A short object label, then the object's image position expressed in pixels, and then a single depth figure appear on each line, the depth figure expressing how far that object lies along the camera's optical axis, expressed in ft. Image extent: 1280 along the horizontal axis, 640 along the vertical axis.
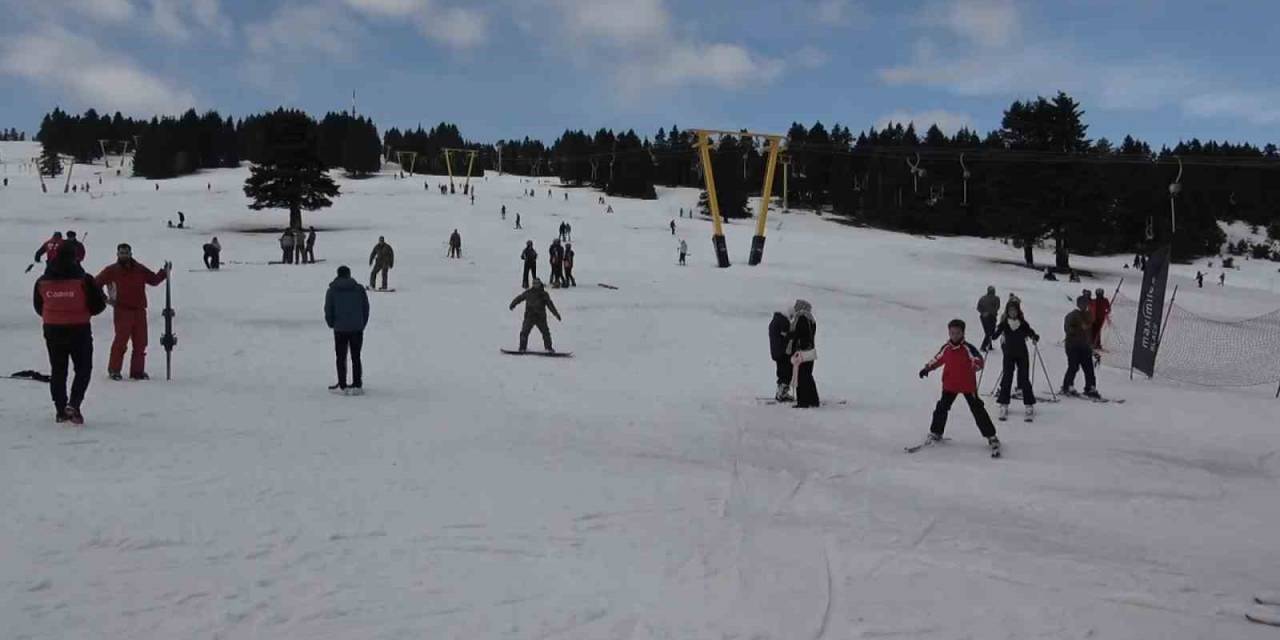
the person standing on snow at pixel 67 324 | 27.45
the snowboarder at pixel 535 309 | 54.90
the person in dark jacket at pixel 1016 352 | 39.73
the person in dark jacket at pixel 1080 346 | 45.96
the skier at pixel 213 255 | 103.71
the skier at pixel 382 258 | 87.13
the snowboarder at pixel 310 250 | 116.03
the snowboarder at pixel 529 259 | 90.68
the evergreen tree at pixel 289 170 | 185.47
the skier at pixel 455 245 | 130.62
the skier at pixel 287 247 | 113.09
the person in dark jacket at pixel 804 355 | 41.09
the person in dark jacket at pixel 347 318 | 38.52
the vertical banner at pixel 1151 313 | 55.52
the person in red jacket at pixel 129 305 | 37.91
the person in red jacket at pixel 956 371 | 32.73
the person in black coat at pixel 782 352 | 42.57
